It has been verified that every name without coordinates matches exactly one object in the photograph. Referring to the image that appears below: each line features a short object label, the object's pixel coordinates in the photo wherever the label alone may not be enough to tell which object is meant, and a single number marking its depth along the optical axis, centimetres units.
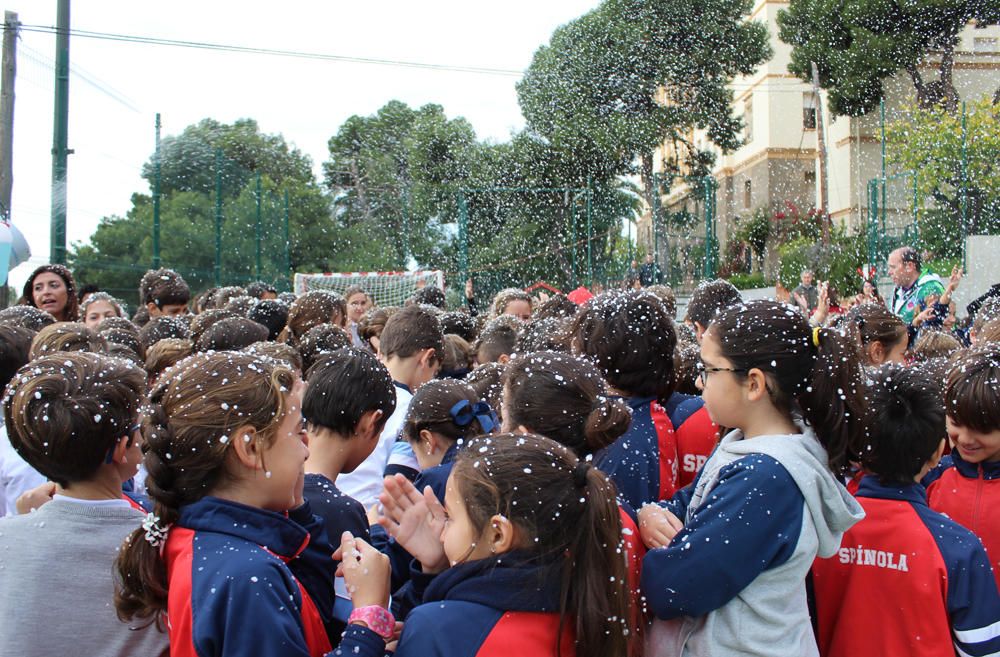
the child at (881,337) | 429
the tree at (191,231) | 1363
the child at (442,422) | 285
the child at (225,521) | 174
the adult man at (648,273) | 1461
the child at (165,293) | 692
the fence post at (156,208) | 1308
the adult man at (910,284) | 708
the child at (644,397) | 262
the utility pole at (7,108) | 1230
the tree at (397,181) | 2839
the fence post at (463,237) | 1463
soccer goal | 1630
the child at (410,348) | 403
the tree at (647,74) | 2402
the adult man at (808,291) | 1103
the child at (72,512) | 204
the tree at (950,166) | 1523
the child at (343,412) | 266
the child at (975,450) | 269
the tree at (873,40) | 2423
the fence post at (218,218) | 1467
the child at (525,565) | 171
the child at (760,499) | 193
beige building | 2750
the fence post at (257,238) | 1597
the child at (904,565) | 226
